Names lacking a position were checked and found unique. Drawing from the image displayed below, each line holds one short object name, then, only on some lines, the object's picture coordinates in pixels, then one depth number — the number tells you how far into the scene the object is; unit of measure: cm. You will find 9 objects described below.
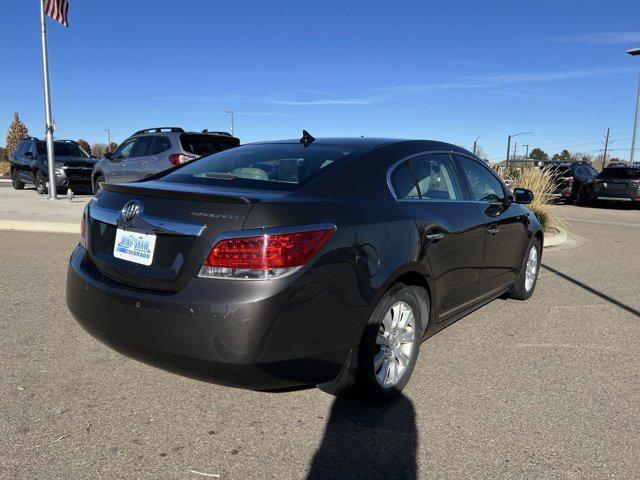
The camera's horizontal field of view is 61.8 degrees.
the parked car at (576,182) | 1922
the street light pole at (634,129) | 2630
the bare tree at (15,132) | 6662
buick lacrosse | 249
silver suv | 1043
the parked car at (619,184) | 1758
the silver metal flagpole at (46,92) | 1361
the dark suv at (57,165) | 1538
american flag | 1388
